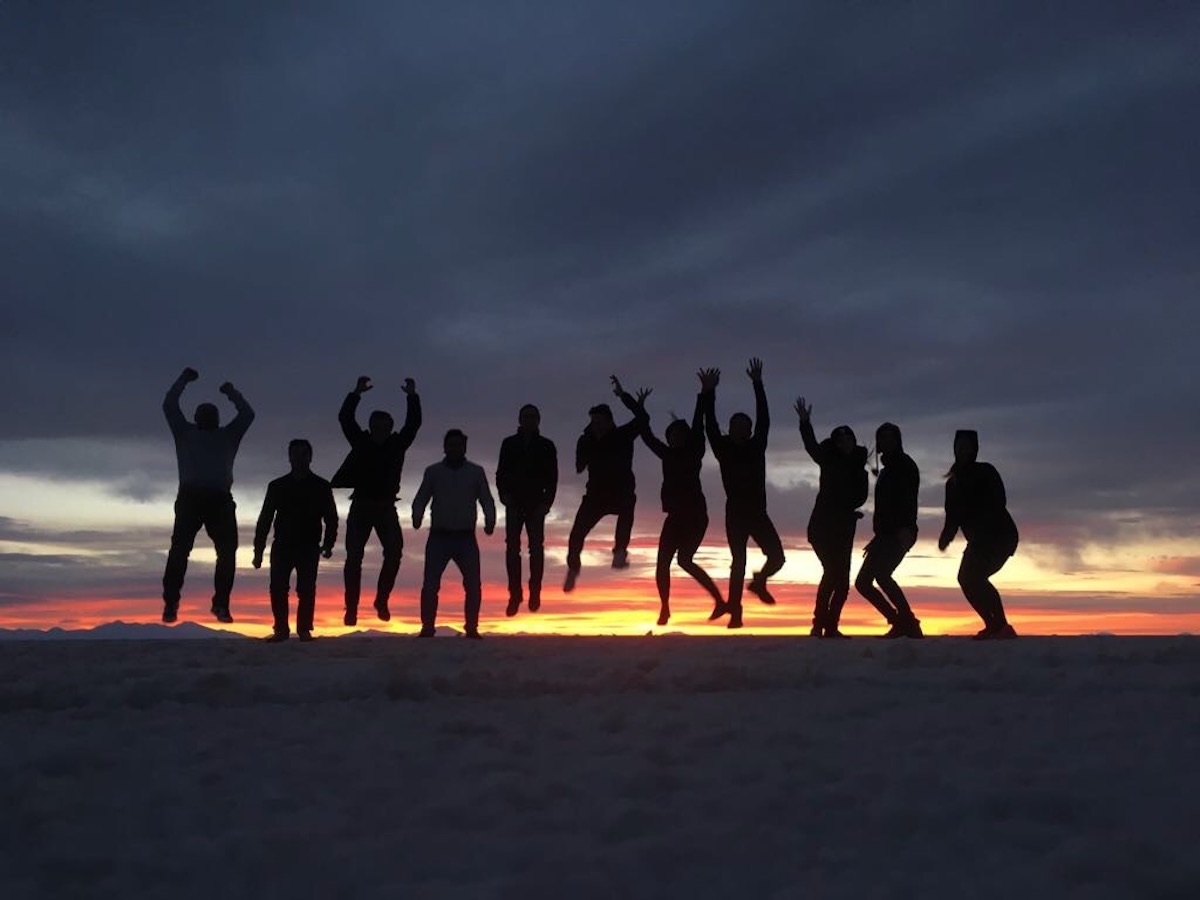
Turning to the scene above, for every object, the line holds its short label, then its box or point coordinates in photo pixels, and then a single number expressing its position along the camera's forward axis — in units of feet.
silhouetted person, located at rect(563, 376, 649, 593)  41.22
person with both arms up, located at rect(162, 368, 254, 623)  38.88
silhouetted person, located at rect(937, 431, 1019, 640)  34.96
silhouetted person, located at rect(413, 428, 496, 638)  35.94
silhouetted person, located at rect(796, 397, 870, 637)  37.06
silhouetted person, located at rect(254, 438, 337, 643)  34.81
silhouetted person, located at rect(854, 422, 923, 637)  35.37
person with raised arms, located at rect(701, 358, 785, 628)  39.73
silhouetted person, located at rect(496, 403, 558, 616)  40.68
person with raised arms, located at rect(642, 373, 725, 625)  41.01
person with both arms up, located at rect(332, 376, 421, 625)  40.04
